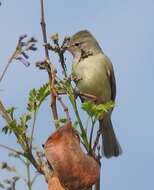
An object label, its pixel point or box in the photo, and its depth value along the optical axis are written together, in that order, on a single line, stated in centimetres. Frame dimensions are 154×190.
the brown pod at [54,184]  347
